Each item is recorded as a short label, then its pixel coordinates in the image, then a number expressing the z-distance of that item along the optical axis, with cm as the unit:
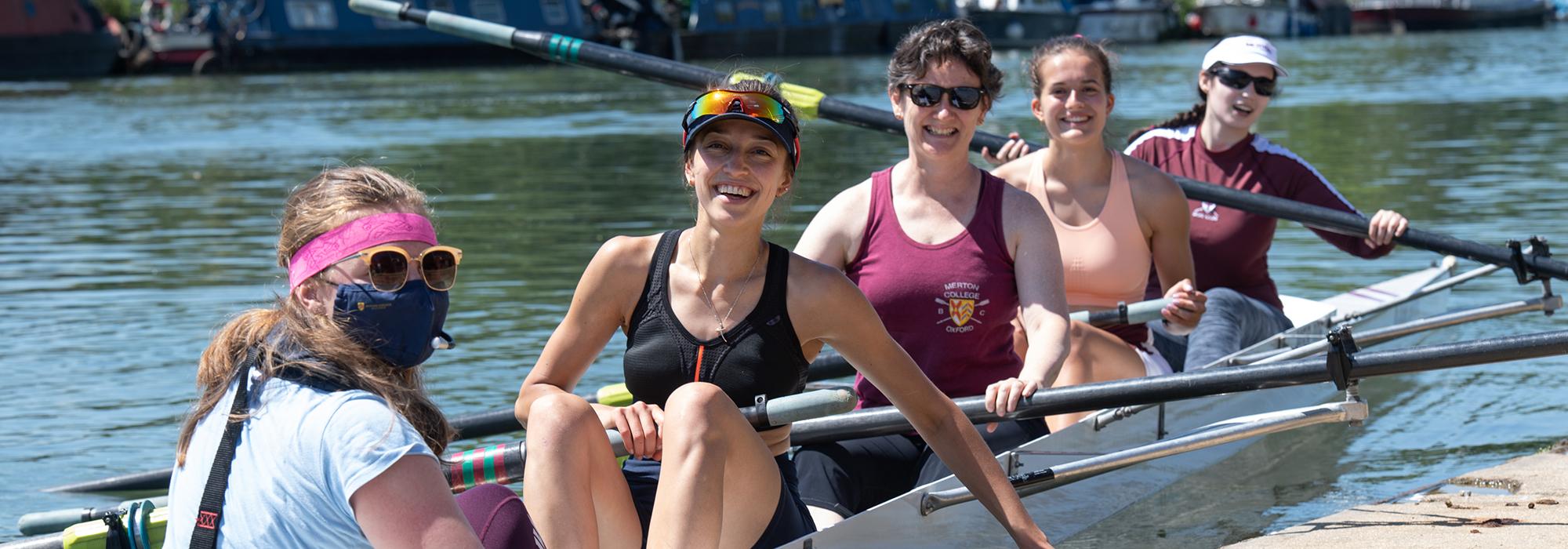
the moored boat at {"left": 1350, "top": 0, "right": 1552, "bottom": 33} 6022
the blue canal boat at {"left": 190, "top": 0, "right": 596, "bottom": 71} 3694
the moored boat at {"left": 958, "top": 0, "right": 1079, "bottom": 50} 4906
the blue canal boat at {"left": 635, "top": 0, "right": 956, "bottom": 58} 4259
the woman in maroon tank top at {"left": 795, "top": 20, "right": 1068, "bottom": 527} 446
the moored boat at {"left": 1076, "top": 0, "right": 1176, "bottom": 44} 5222
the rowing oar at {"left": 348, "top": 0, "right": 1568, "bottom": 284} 635
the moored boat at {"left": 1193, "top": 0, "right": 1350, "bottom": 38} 5703
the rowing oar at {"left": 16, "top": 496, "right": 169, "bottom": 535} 385
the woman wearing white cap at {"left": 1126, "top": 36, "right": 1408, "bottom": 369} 613
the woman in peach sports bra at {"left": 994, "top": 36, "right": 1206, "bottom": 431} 510
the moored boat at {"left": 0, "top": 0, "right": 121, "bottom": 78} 3394
